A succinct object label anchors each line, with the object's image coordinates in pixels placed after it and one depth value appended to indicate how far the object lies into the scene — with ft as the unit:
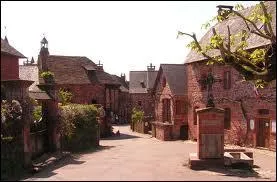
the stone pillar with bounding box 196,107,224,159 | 45.45
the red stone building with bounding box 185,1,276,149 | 62.43
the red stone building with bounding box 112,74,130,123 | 169.87
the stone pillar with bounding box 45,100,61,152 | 57.49
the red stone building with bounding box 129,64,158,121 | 164.72
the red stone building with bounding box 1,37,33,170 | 41.06
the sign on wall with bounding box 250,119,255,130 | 65.49
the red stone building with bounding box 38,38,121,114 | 113.40
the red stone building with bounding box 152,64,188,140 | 92.15
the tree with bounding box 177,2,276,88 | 35.15
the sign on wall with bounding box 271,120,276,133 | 60.21
